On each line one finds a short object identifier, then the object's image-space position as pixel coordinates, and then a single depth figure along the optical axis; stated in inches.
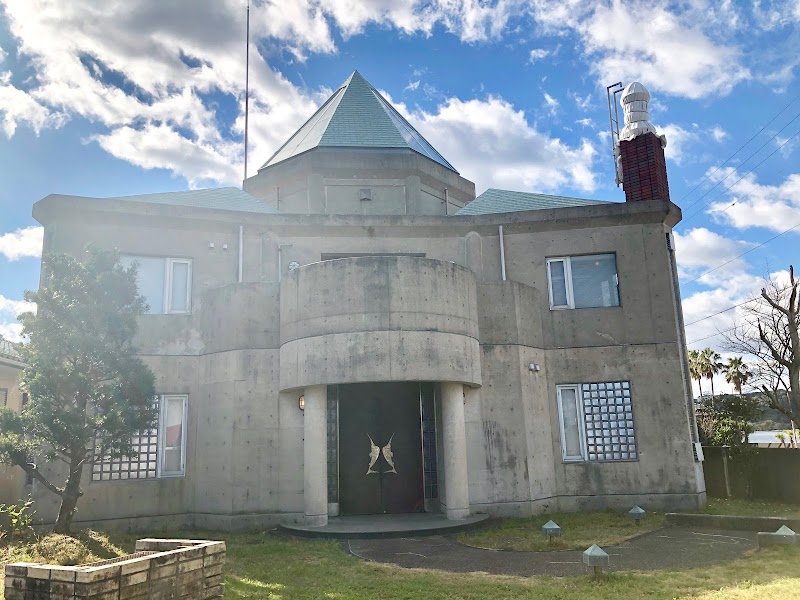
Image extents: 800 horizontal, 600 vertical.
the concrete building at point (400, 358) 566.6
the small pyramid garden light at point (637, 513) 548.7
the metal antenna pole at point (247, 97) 1044.8
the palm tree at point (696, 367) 2027.3
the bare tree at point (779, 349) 989.8
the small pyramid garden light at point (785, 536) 408.8
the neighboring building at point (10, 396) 591.2
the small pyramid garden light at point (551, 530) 465.1
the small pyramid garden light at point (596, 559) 354.6
